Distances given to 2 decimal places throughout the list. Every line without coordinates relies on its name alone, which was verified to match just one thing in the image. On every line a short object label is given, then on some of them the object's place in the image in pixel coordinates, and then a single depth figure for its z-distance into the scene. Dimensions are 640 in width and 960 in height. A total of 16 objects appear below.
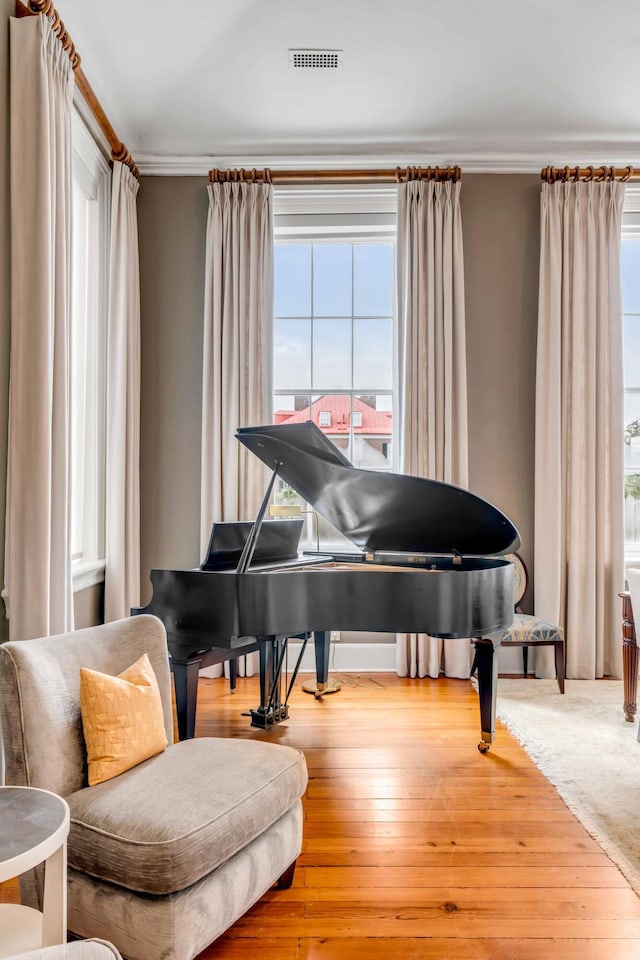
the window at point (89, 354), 3.69
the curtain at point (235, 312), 4.34
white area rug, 2.37
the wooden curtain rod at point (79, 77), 2.59
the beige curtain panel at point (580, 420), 4.26
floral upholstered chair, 3.86
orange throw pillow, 1.82
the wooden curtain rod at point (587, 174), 4.30
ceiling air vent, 3.42
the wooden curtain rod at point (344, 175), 4.33
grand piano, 2.68
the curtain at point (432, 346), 4.30
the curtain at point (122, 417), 3.80
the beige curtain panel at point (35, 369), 2.48
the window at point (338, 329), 4.60
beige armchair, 1.54
